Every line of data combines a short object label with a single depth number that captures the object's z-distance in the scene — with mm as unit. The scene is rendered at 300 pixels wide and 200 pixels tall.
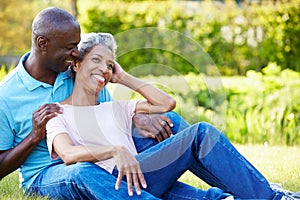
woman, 4191
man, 4410
